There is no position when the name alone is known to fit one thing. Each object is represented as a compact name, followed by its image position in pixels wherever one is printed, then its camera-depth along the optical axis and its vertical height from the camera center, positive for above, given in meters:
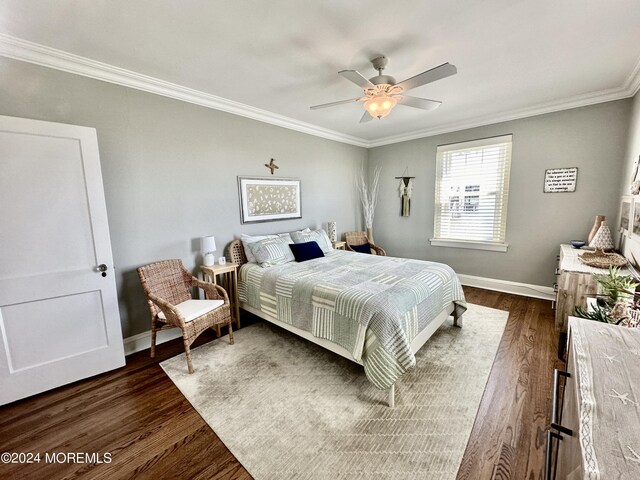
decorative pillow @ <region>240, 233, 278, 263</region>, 3.33 -0.45
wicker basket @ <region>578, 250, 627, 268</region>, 2.45 -0.59
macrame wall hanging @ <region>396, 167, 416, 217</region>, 4.86 +0.20
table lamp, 2.98 -0.47
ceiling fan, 1.99 +0.92
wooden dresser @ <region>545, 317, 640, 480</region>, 0.57 -0.55
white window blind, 3.94 +0.11
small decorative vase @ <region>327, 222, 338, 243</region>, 4.62 -0.46
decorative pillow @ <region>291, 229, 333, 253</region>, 3.78 -0.49
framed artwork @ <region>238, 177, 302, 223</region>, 3.54 +0.09
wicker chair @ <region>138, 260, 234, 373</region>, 2.37 -0.96
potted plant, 1.46 -0.66
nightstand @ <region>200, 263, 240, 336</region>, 2.98 -0.86
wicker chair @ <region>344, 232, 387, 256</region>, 4.84 -0.67
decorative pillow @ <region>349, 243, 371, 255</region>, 4.78 -0.81
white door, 1.96 -0.42
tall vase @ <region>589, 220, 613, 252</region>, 2.87 -0.44
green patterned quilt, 1.93 -0.86
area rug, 1.51 -1.47
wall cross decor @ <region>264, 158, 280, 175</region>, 3.75 +0.57
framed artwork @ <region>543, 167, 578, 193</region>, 3.41 +0.26
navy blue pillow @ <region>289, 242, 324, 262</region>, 3.45 -0.62
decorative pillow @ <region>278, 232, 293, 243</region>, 3.61 -0.43
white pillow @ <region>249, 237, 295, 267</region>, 3.20 -0.58
